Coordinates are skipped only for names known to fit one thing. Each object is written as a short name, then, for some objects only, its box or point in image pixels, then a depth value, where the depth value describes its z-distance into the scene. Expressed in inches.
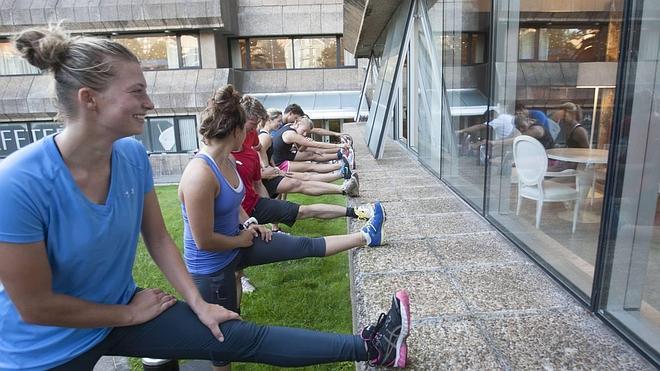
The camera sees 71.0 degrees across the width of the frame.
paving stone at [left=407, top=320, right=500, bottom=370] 91.7
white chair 154.9
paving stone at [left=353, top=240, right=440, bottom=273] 141.9
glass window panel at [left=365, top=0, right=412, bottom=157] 354.0
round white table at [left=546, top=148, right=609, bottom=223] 122.4
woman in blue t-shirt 61.2
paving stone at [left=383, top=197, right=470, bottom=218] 206.8
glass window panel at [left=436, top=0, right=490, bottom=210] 208.8
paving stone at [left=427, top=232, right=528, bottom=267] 146.2
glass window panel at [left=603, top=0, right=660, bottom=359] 95.2
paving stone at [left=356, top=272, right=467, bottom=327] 113.2
